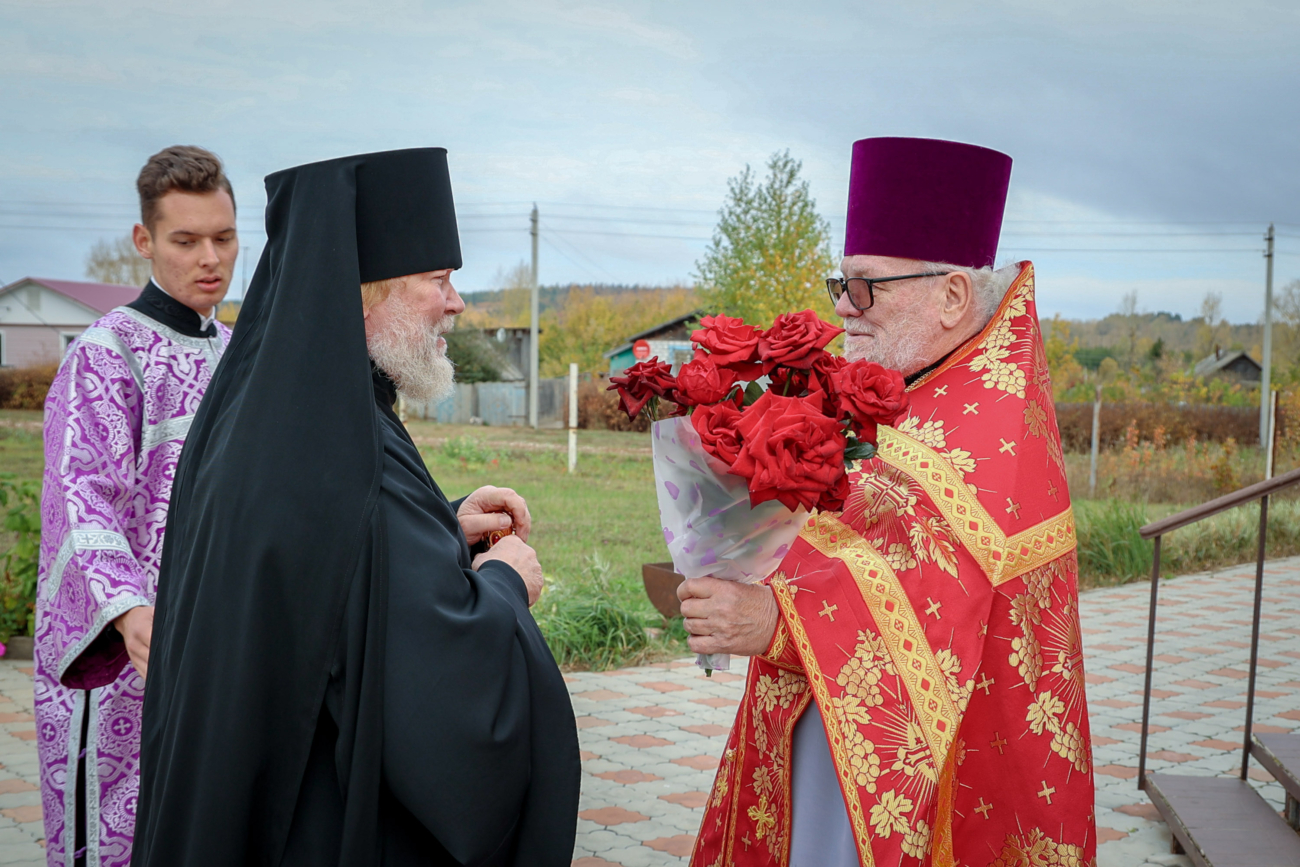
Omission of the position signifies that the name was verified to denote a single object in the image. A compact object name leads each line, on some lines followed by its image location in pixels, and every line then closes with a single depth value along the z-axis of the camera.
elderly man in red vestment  2.05
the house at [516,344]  50.64
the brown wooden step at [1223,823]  3.74
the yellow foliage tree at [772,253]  17.34
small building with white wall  39.09
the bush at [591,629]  7.11
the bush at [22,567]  6.74
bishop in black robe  1.63
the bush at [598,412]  34.34
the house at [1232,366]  57.82
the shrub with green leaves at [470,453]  19.72
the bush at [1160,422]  22.59
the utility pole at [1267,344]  24.14
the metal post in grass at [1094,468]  15.90
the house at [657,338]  48.97
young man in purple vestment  2.61
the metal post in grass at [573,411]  18.66
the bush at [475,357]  37.00
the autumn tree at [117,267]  47.88
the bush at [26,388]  24.91
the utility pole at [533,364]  31.08
